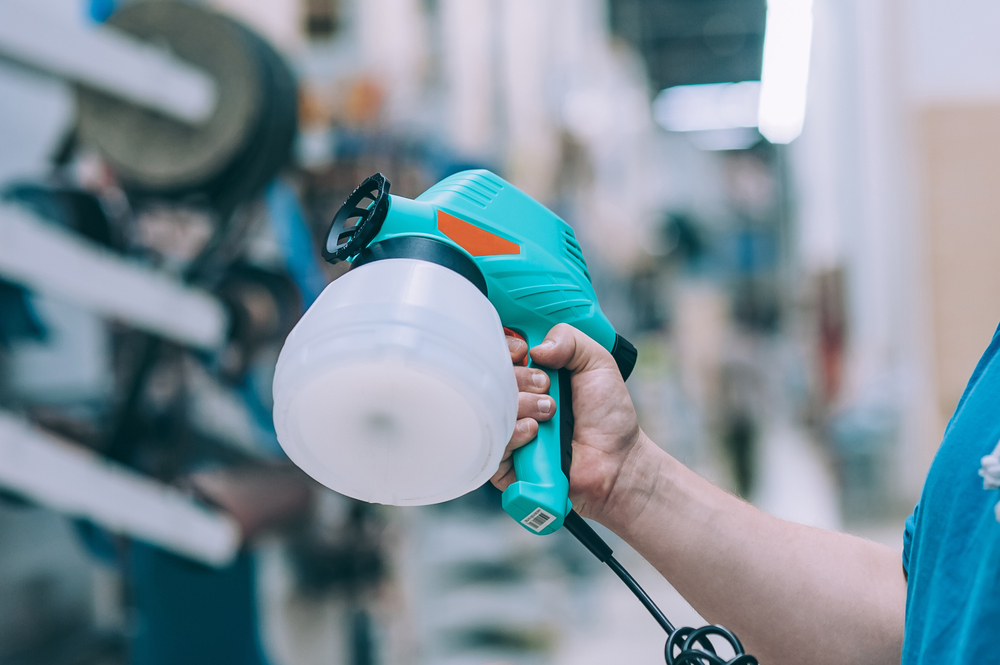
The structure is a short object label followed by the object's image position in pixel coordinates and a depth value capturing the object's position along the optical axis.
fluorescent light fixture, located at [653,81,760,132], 10.18
